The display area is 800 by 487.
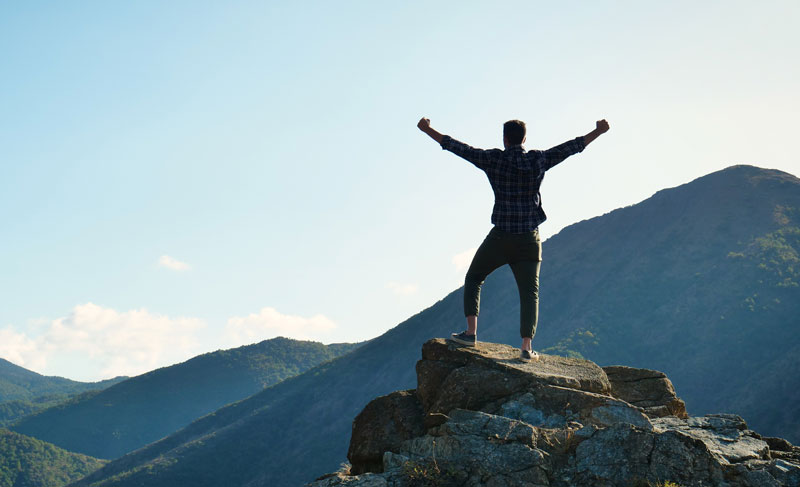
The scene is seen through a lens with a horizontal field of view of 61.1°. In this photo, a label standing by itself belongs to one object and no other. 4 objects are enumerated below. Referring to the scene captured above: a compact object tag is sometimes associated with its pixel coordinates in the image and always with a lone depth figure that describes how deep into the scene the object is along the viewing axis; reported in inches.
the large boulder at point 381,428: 319.3
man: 320.8
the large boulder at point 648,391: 359.6
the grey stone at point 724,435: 273.1
